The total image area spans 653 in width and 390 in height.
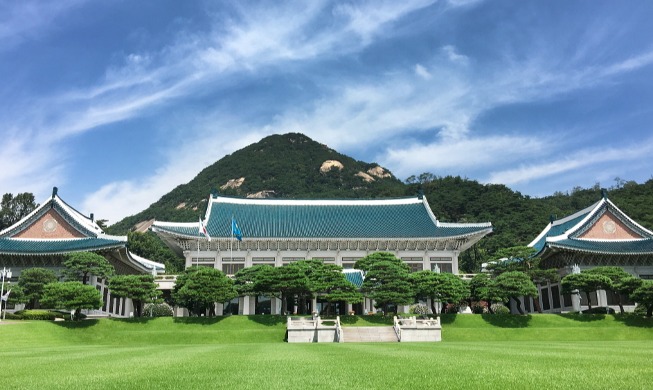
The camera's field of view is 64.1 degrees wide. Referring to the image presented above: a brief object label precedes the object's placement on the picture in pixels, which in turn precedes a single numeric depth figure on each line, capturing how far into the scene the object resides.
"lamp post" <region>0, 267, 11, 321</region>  39.24
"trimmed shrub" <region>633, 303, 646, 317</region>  41.22
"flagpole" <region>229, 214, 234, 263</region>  51.42
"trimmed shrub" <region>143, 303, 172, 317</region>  48.56
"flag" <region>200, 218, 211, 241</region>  47.88
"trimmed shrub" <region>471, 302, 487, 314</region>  50.00
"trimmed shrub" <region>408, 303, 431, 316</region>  46.16
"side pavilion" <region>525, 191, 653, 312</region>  49.19
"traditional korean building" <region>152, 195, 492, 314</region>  53.38
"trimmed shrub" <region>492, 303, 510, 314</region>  48.14
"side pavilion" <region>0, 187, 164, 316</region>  47.00
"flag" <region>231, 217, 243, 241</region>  49.19
